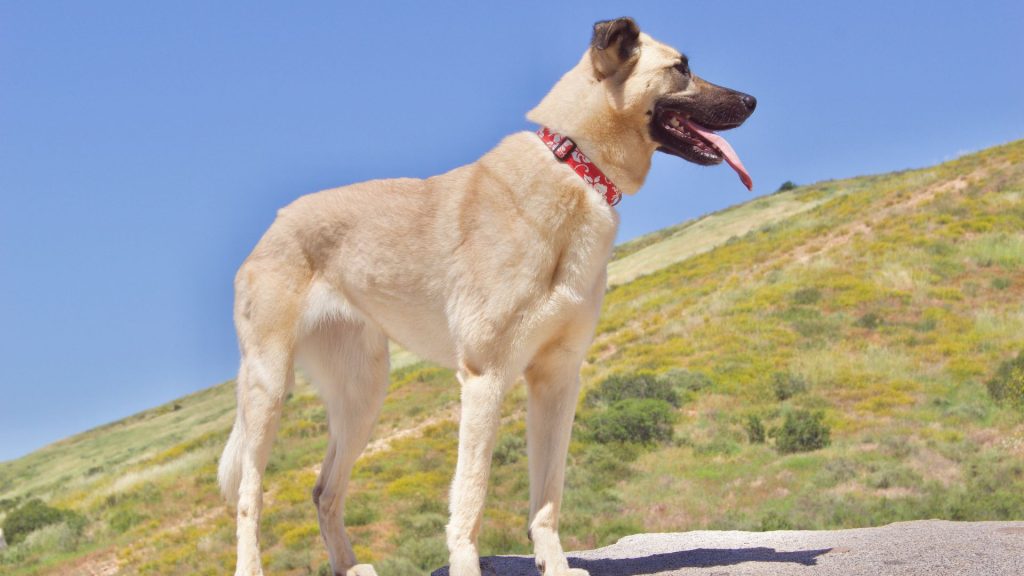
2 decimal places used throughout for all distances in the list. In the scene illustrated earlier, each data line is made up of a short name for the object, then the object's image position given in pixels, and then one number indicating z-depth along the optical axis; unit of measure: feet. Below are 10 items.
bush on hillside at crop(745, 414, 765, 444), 60.29
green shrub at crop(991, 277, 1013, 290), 88.22
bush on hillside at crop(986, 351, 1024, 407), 61.62
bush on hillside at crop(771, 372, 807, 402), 68.18
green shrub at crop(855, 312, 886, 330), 81.65
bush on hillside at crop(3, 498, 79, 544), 79.77
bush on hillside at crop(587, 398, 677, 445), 63.31
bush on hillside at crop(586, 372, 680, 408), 69.92
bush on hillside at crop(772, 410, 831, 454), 57.67
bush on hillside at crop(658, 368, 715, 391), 72.25
